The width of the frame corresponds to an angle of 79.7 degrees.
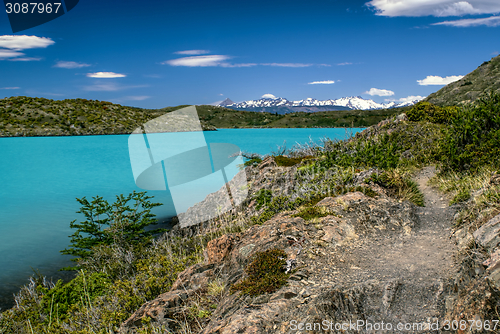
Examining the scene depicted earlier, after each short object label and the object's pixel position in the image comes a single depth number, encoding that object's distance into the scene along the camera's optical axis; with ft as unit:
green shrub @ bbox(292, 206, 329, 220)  16.75
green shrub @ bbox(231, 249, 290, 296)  10.76
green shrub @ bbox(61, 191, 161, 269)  29.66
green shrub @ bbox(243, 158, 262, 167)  44.95
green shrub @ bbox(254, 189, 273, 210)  29.22
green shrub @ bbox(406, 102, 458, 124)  41.42
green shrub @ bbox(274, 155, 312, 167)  37.91
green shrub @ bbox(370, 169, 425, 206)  21.69
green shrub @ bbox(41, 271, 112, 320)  19.89
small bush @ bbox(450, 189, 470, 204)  18.21
